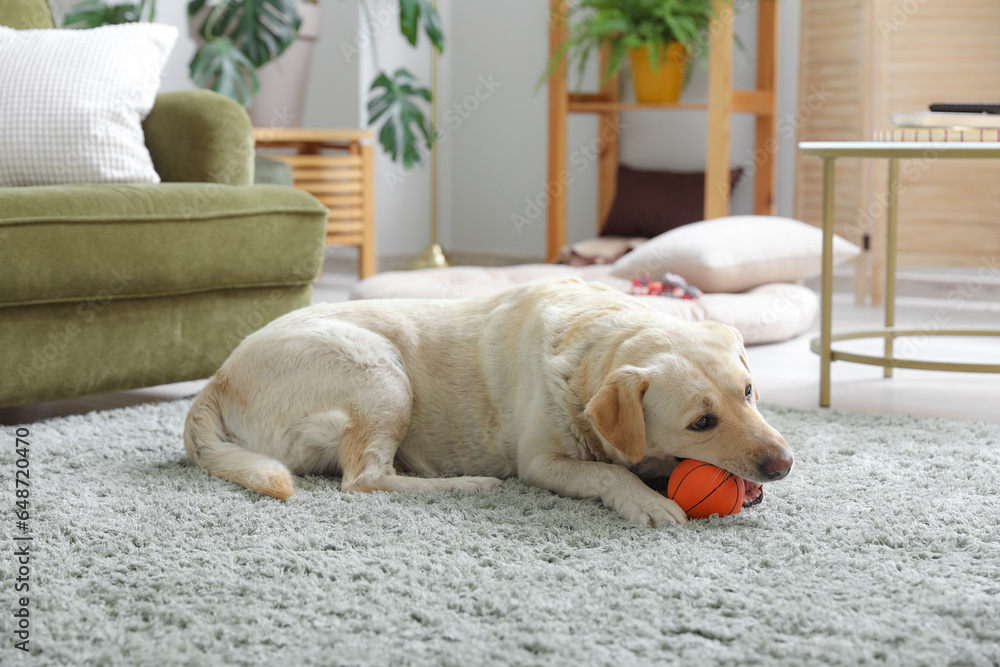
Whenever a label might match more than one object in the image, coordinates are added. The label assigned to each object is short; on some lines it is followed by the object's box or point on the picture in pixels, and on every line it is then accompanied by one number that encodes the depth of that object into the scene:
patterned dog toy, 3.51
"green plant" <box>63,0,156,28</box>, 4.30
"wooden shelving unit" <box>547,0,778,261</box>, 4.46
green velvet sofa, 2.30
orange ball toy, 1.65
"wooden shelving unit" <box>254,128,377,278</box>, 4.48
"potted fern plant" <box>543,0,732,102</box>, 4.54
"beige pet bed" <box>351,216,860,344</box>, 3.49
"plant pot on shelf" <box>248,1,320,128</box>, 4.74
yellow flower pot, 4.71
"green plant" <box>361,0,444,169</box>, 4.86
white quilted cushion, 2.64
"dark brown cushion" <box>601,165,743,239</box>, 4.96
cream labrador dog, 1.64
